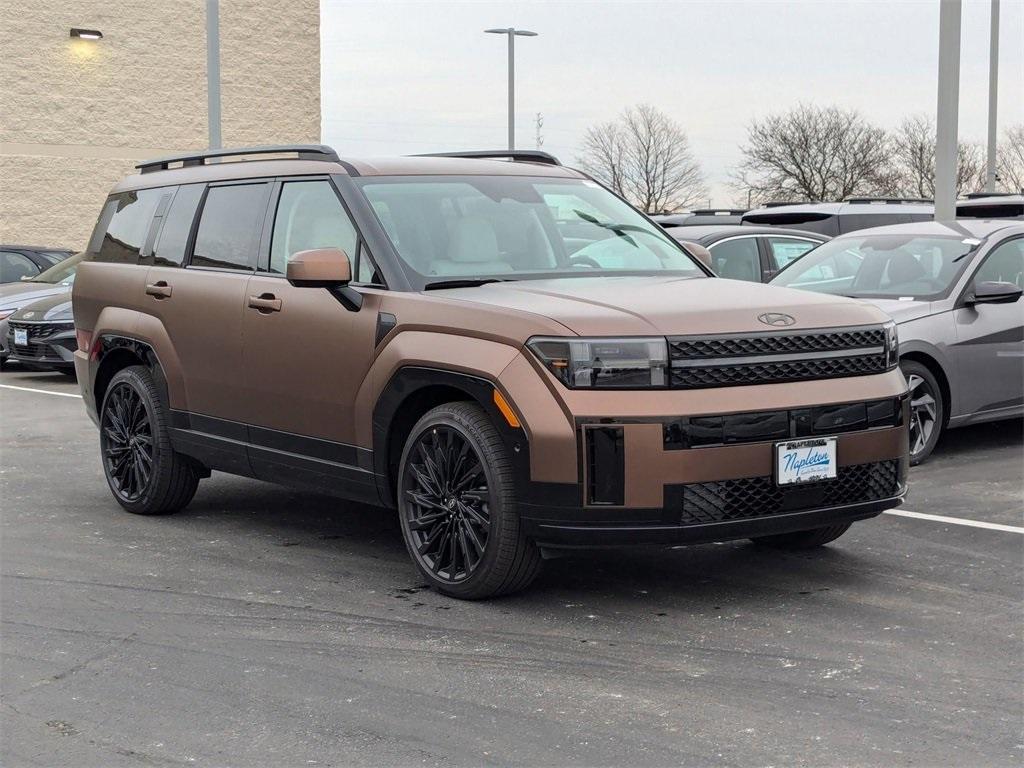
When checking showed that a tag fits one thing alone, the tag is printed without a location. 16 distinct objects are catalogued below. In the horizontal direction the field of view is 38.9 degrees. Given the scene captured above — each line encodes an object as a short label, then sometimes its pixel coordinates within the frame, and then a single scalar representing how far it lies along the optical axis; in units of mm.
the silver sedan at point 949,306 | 9633
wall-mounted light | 33719
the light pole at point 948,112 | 13500
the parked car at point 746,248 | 13977
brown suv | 5570
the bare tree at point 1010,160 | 62181
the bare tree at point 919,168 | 63062
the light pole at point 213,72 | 18453
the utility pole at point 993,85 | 22000
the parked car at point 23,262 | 20547
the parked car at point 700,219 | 19531
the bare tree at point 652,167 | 67625
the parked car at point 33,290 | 17558
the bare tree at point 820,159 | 63781
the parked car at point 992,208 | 16031
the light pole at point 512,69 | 32781
